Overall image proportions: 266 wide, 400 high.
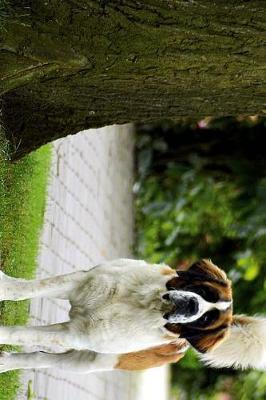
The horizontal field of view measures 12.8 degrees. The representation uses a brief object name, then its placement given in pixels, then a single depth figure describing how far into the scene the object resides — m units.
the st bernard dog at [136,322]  5.70
